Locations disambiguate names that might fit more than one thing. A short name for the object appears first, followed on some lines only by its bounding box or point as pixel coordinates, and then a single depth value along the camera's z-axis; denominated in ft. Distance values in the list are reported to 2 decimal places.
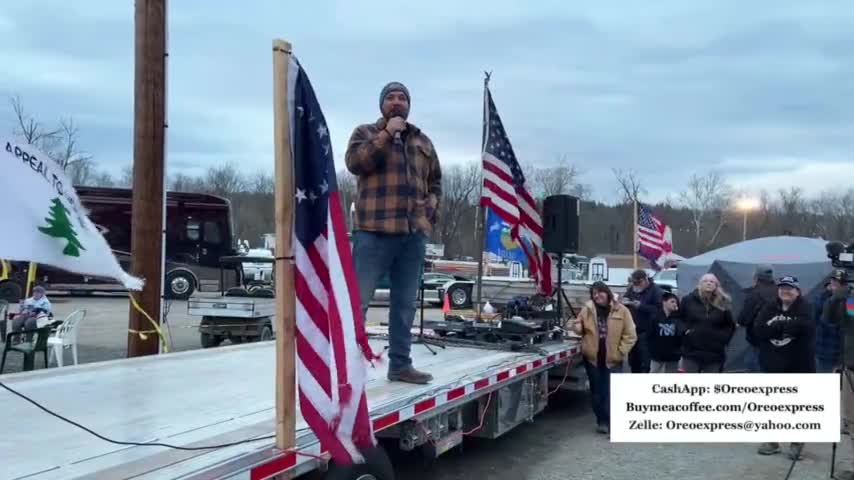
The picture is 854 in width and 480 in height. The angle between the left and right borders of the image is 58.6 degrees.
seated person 32.60
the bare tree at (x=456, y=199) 203.92
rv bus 73.10
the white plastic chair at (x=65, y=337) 28.30
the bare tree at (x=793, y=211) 227.40
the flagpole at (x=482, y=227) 28.50
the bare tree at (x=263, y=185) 220.84
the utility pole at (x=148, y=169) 21.39
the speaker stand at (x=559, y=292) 28.30
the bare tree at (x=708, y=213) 228.47
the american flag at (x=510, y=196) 28.09
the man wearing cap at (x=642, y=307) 27.45
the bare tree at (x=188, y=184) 199.92
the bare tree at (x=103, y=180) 173.00
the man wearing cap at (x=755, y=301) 24.73
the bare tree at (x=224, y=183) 215.51
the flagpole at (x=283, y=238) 9.88
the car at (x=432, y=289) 80.94
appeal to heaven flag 8.61
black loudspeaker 28.78
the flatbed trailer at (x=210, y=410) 9.64
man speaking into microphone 14.92
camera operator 20.56
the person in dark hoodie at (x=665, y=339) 26.12
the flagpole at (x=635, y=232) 57.57
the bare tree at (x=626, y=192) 213.25
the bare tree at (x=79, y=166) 122.62
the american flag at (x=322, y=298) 10.00
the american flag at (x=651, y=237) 57.57
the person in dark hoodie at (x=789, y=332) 21.65
